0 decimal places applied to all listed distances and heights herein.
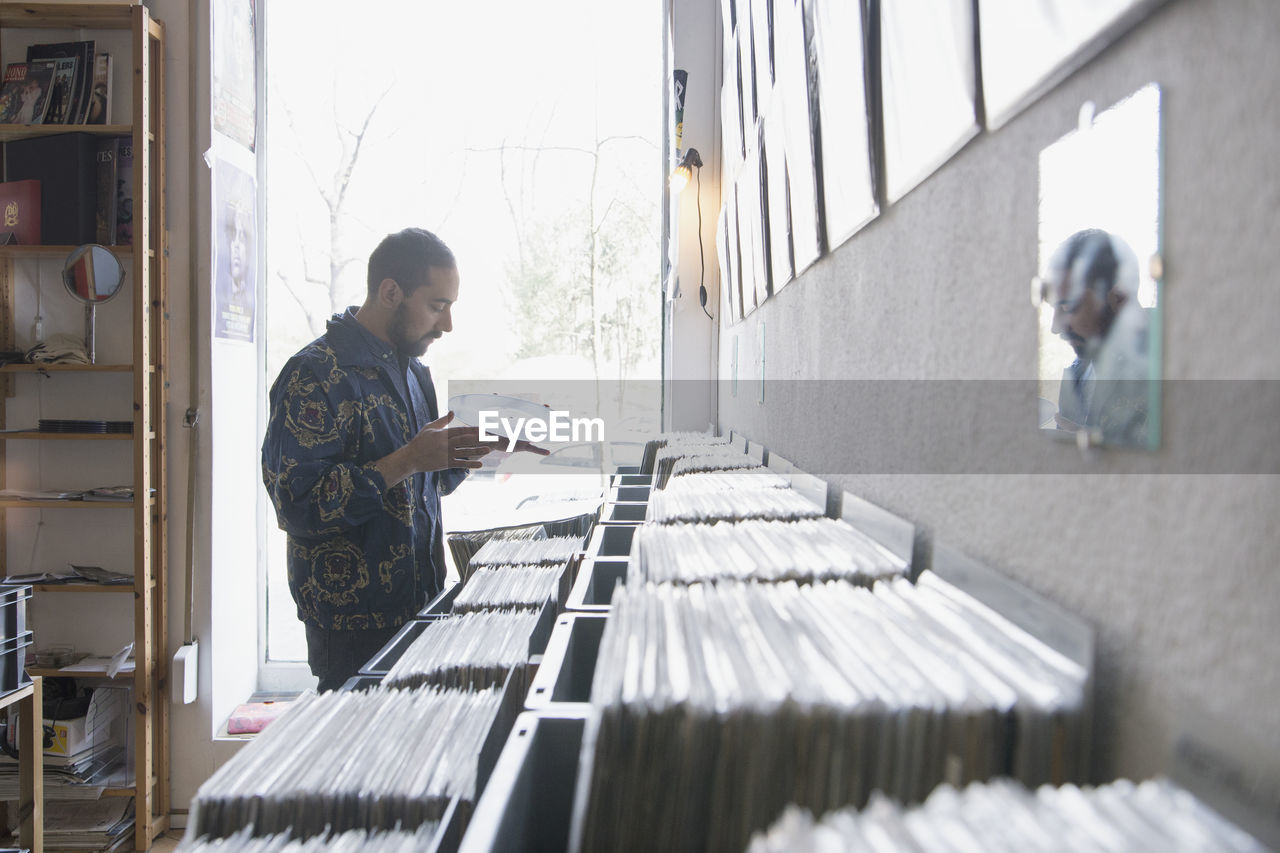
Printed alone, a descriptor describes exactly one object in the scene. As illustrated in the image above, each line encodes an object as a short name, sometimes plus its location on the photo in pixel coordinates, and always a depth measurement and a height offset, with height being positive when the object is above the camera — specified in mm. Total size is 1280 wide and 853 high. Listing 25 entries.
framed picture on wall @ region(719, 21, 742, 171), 2269 +958
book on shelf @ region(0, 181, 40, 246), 3344 +836
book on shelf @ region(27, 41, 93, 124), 3377 +1468
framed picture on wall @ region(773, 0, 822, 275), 1147 +443
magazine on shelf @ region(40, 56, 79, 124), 3375 +1347
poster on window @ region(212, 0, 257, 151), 3496 +1558
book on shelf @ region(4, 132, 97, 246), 3318 +945
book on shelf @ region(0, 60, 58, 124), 3375 +1356
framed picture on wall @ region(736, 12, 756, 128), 1909 +854
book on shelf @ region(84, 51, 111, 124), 3396 +1374
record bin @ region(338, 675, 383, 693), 937 -336
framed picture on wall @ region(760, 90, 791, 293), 1411 +424
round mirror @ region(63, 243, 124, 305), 3248 +558
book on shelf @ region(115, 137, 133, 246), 3373 +921
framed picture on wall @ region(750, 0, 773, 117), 1568 +774
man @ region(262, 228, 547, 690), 1894 -130
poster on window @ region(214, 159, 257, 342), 3520 +721
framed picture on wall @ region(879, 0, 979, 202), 587 +276
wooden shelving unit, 3242 +201
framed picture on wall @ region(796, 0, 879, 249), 843 +351
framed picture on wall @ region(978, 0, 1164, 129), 410 +219
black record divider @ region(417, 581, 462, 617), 1297 -340
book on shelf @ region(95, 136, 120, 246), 3375 +904
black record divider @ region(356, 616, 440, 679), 1030 -341
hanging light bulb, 3176 +988
